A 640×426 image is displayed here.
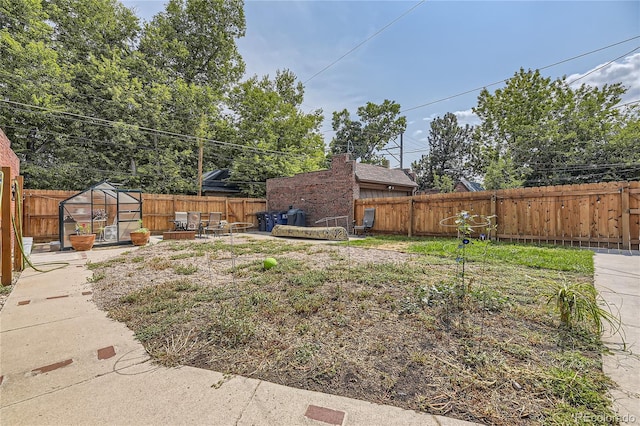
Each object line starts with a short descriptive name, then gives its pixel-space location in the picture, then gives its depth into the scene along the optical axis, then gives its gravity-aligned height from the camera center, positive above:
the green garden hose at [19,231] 4.63 -0.17
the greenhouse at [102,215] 8.94 +0.20
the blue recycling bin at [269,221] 14.99 -0.16
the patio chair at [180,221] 11.92 -0.07
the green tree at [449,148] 30.80 +7.84
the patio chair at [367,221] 12.12 -0.19
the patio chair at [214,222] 12.00 -0.14
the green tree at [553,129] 17.77 +6.03
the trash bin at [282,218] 14.48 +0.00
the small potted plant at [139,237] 9.32 -0.59
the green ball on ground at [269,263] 5.18 -0.89
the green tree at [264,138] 18.81 +5.90
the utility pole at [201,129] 18.23 +6.18
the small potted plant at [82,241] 8.28 -0.63
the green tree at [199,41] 18.81 +13.34
